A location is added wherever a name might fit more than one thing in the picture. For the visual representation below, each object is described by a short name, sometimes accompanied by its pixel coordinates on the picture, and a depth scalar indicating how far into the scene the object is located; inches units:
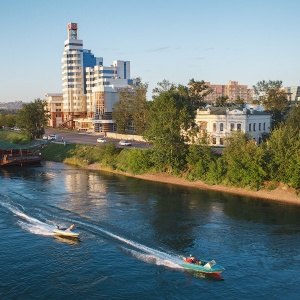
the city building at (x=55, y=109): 6378.0
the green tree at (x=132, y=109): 4033.0
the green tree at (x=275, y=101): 4141.2
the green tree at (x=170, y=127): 2615.7
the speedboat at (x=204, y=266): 1195.9
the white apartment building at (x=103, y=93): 5137.8
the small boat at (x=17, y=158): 3329.0
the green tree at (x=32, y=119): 4330.7
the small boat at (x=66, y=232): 1487.5
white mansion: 3319.4
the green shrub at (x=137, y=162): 2834.6
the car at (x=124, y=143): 3661.4
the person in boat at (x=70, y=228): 1501.6
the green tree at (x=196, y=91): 4200.3
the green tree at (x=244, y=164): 2224.4
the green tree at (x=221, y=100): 4724.9
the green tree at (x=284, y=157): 2108.8
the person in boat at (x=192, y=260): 1231.1
